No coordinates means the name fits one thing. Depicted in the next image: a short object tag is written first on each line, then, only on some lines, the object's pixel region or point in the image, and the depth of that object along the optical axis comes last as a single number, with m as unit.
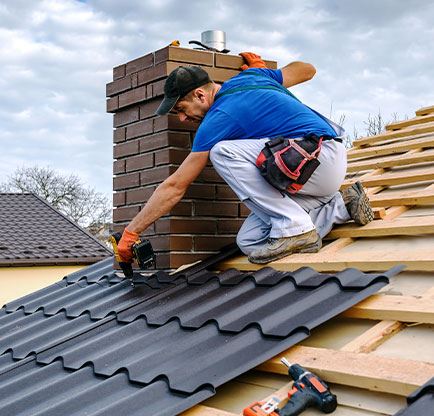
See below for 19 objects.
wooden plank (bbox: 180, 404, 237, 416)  2.51
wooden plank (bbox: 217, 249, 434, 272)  3.29
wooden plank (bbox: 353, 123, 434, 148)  6.32
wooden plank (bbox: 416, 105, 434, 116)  7.30
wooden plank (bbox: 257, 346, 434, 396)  2.32
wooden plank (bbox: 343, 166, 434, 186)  4.68
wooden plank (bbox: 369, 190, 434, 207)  4.18
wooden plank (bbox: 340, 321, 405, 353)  2.69
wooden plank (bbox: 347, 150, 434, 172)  5.18
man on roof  4.00
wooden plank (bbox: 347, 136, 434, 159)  5.62
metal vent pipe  5.31
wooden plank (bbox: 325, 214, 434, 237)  3.71
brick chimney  4.86
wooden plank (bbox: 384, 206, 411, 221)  4.19
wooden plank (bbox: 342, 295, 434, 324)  2.74
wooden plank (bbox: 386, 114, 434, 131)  6.84
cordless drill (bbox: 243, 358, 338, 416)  2.40
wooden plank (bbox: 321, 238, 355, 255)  3.95
